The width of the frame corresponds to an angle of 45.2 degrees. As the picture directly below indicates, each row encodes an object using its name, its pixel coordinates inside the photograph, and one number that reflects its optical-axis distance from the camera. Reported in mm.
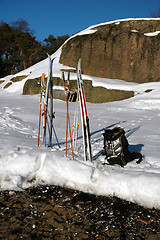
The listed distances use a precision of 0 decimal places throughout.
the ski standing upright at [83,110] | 3516
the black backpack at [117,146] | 3648
